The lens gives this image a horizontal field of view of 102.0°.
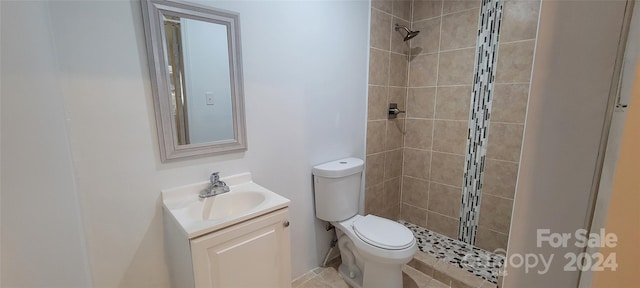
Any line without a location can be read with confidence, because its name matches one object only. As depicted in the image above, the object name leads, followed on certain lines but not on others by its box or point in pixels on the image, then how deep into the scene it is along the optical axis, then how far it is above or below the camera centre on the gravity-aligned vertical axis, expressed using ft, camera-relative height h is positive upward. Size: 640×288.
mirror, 3.81 +0.44
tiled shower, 6.09 -0.24
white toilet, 4.99 -2.64
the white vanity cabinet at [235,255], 3.41 -2.14
